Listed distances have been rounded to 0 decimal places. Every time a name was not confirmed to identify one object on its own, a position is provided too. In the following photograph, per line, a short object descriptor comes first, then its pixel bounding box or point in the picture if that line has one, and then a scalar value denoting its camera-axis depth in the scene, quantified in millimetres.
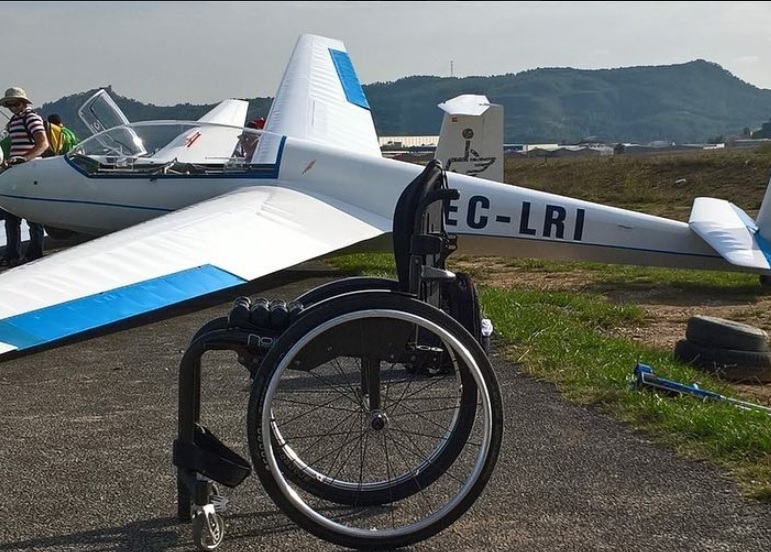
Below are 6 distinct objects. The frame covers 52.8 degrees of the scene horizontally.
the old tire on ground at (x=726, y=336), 5301
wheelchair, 2721
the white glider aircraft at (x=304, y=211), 7523
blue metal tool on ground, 4273
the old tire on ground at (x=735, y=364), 5242
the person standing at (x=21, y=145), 10086
